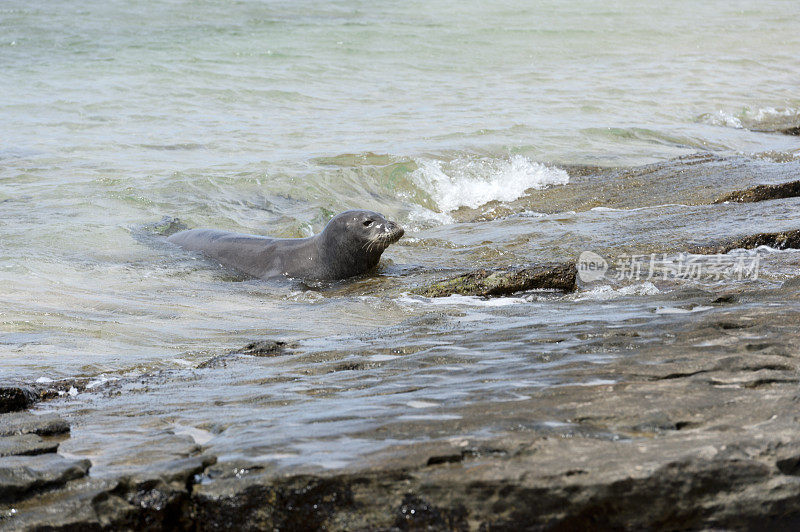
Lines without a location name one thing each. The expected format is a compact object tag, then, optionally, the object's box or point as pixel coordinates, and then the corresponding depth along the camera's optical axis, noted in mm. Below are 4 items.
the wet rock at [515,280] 12125
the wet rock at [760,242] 12742
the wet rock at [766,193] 16187
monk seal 16172
